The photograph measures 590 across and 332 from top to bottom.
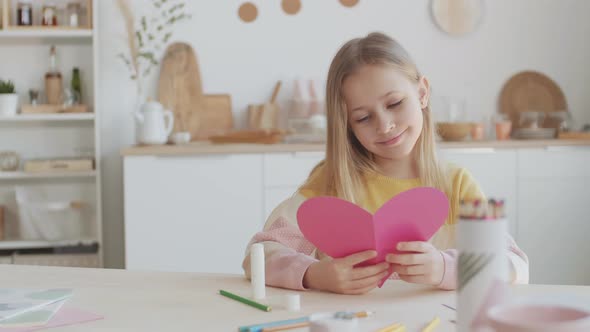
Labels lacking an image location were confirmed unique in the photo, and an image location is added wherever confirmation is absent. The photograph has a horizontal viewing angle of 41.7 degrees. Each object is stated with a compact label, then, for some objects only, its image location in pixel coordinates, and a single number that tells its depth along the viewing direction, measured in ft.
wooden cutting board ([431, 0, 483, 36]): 13.88
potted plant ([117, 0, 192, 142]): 13.19
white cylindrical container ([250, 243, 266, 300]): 4.57
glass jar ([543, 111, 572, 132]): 13.43
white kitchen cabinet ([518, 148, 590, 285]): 12.50
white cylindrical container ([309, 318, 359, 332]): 3.26
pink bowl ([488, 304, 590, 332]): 2.49
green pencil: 4.24
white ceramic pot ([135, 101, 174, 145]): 12.19
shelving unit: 13.17
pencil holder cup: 2.83
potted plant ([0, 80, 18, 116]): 12.51
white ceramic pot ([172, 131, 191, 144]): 12.38
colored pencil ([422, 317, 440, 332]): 3.76
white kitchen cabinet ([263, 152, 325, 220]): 11.97
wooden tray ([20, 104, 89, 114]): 12.71
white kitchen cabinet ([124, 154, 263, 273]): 11.80
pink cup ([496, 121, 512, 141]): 13.10
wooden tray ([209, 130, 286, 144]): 12.26
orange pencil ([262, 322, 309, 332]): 3.77
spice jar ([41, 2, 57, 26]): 12.75
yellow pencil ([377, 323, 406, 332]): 3.68
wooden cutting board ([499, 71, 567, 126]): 14.02
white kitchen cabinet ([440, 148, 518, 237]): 12.35
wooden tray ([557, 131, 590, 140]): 12.68
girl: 5.58
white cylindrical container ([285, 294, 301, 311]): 4.26
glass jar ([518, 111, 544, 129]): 13.17
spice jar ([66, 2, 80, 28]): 12.80
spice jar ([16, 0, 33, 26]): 12.72
